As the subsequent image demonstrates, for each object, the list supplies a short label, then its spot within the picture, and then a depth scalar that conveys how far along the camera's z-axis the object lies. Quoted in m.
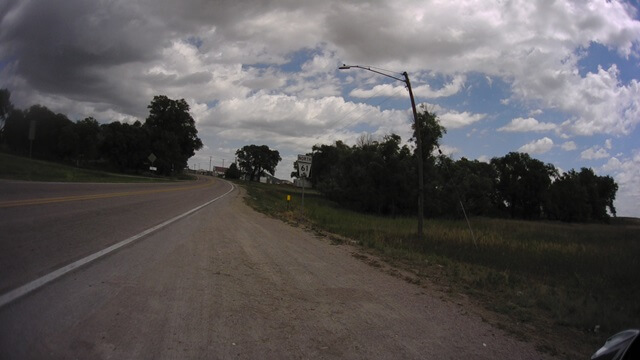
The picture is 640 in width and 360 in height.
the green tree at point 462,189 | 62.47
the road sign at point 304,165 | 24.62
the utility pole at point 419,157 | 21.19
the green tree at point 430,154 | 47.38
